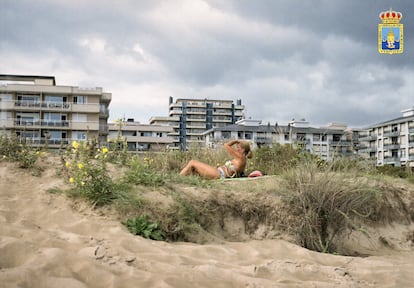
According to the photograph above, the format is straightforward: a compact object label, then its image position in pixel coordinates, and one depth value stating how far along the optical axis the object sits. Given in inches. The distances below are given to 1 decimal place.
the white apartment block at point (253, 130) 2711.4
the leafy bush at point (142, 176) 212.2
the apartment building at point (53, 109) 1857.8
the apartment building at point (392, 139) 2711.6
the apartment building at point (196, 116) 4101.9
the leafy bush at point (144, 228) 168.9
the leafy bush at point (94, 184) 189.6
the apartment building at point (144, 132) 2455.7
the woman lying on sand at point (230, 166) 280.4
